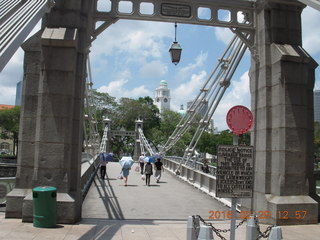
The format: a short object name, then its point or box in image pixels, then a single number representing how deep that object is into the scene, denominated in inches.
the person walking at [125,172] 612.4
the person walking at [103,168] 682.8
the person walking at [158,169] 681.6
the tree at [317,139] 2479.2
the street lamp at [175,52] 429.4
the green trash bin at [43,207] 307.1
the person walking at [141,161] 829.6
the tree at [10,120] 1987.0
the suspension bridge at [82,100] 339.3
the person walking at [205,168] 816.3
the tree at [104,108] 2374.1
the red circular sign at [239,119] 247.3
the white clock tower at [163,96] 6171.3
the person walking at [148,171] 637.3
